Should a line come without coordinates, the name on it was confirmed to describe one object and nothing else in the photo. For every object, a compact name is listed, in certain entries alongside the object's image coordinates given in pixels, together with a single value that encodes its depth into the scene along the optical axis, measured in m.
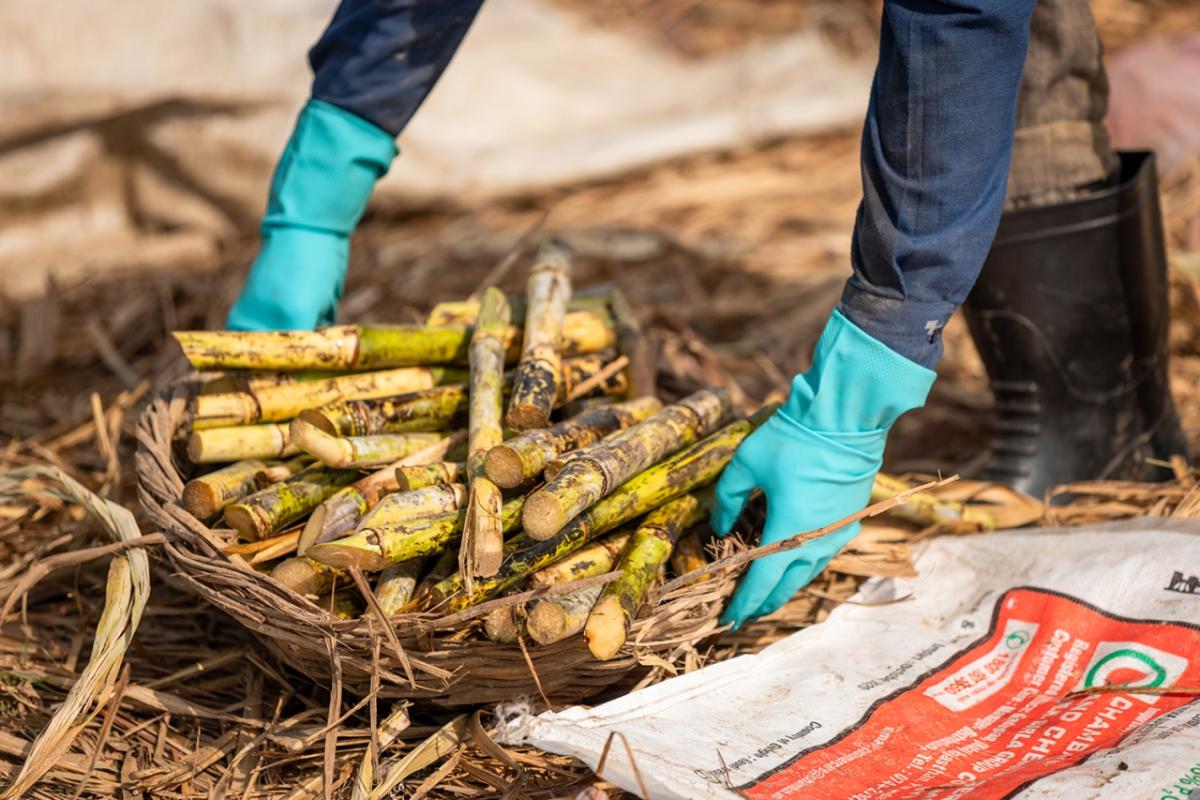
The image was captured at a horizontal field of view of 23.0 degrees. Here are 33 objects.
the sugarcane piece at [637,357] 2.61
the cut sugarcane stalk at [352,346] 2.46
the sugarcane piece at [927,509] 2.55
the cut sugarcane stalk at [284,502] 2.36
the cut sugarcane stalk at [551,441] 2.33
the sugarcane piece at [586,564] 2.35
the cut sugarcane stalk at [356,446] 2.37
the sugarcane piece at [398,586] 2.33
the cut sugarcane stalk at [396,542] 2.29
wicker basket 2.28
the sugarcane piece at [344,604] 2.35
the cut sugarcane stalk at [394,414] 2.43
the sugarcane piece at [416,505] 2.32
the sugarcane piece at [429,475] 2.38
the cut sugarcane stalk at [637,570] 2.26
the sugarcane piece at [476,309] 2.65
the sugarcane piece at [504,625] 2.28
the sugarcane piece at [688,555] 2.44
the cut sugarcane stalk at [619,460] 2.28
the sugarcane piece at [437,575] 2.34
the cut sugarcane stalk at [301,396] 2.47
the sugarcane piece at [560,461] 2.35
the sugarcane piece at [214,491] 2.39
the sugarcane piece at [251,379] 2.51
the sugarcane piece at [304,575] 2.32
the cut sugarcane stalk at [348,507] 2.35
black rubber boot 2.62
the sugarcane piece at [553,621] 2.27
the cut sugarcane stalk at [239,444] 2.44
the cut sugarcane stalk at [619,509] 2.31
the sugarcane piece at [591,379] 2.57
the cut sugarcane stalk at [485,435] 2.28
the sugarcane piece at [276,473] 2.45
